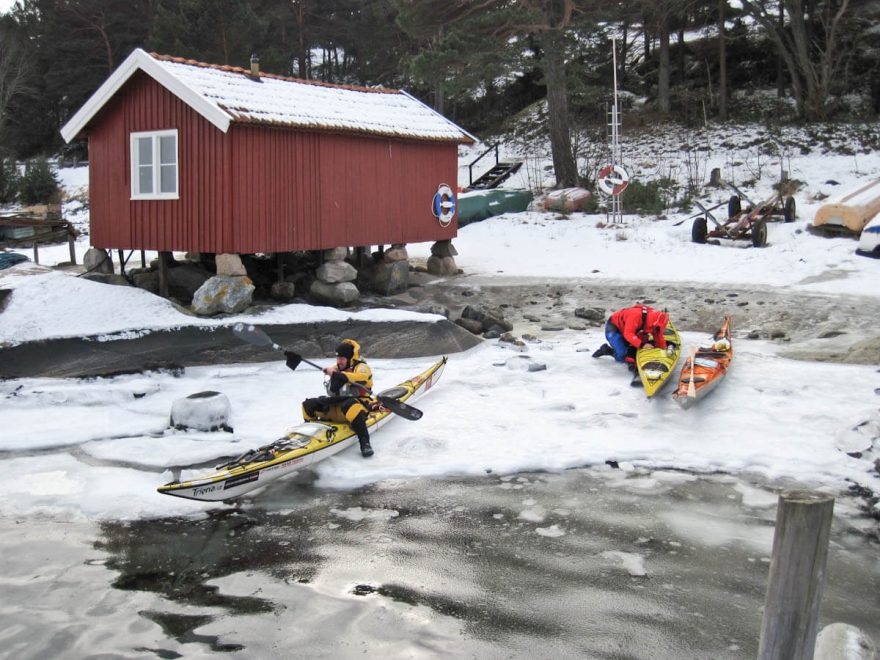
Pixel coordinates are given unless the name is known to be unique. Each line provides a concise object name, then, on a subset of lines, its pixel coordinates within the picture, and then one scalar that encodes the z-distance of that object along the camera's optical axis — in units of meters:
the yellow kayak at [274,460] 6.70
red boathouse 12.84
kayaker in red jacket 10.70
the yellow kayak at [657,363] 9.58
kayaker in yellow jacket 8.18
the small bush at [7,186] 32.66
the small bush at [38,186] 32.28
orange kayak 9.12
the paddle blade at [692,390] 9.05
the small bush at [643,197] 22.54
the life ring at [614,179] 21.19
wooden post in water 3.25
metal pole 20.88
